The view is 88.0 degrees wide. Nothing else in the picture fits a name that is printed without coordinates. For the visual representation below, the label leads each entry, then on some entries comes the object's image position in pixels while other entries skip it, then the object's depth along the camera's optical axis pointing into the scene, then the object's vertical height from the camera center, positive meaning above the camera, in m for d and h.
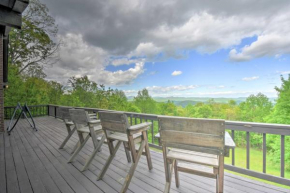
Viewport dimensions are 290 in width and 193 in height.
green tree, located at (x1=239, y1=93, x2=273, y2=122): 21.85 -1.39
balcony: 1.91 -1.16
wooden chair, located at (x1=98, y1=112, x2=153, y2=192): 1.95 -0.54
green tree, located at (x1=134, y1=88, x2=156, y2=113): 28.25 -0.80
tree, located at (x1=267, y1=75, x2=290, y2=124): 14.11 -0.98
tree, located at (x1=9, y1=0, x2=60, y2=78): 11.30 +4.44
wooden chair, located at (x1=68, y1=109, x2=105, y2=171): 2.47 -0.56
